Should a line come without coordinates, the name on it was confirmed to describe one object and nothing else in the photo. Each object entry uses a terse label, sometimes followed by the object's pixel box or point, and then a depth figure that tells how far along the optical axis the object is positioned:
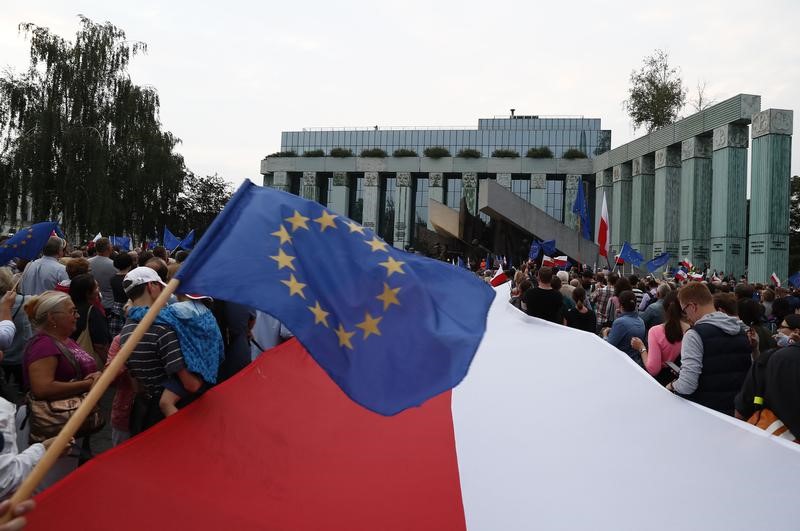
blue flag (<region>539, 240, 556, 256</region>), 22.80
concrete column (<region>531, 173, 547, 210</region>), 52.66
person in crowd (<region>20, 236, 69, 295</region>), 7.30
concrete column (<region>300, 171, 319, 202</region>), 57.19
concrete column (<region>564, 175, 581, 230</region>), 50.75
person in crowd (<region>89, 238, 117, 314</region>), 8.11
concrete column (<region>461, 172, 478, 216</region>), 53.91
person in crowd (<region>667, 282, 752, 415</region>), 4.27
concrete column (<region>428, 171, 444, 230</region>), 53.92
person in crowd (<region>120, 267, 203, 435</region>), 3.52
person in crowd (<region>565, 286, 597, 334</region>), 8.41
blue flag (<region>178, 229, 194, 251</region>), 16.61
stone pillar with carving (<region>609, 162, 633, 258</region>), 39.56
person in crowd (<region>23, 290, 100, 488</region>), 3.85
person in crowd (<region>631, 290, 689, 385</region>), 5.22
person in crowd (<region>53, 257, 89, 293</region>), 6.74
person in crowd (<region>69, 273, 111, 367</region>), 5.88
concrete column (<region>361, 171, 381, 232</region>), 54.44
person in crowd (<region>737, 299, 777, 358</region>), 5.81
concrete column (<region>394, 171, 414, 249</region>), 55.00
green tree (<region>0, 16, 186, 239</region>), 27.56
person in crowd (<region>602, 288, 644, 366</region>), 6.30
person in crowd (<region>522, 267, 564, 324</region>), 7.40
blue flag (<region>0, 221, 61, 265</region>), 8.61
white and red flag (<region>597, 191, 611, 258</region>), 18.02
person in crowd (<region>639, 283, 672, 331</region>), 7.36
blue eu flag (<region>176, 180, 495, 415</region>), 2.36
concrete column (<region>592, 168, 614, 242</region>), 43.38
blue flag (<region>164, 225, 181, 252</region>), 21.23
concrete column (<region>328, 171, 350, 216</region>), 56.66
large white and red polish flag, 2.42
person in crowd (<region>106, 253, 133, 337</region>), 7.61
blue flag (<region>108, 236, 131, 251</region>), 19.63
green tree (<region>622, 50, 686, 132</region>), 44.75
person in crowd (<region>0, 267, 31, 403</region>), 5.64
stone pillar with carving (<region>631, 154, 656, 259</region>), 37.25
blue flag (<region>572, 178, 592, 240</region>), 21.36
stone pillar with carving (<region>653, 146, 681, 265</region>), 33.66
